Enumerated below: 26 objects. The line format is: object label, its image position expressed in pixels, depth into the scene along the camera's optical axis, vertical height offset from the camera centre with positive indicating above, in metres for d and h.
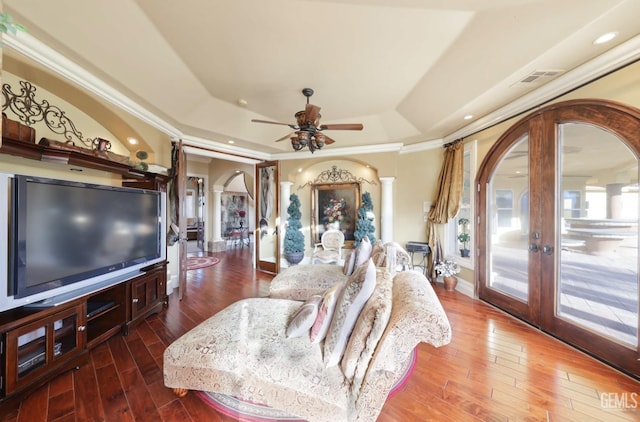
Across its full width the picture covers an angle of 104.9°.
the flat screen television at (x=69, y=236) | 1.80 -0.24
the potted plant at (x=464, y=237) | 3.99 -0.43
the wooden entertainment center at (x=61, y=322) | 1.71 -1.00
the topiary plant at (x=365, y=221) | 4.91 -0.22
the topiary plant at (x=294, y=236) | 5.11 -0.55
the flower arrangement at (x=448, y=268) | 4.04 -0.97
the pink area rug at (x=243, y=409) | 1.66 -1.39
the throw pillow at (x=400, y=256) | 3.03 -0.58
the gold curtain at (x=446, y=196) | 3.98 +0.23
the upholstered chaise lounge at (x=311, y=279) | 3.05 -0.92
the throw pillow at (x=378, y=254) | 2.76 -0.52
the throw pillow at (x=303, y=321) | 1.83 -0.84
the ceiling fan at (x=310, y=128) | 2.75 +0.94
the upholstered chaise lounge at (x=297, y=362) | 1.37 -1.00
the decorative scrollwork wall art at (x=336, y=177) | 5.23 +0.71
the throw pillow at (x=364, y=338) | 1.44 -0.77
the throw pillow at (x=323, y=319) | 1.77 -0.79
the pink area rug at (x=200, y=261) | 5.57 -1.27
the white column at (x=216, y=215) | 7.50 -0.16
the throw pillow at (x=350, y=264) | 3.25 -0.73
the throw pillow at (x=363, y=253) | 3.11 -0.55
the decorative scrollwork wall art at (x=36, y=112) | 2.17 +0.93
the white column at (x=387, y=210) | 4.85 +0.00
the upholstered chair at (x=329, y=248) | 4.85 -0.81
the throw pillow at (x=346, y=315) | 1.60 -0.70
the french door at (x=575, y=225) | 2.16 -0.15
